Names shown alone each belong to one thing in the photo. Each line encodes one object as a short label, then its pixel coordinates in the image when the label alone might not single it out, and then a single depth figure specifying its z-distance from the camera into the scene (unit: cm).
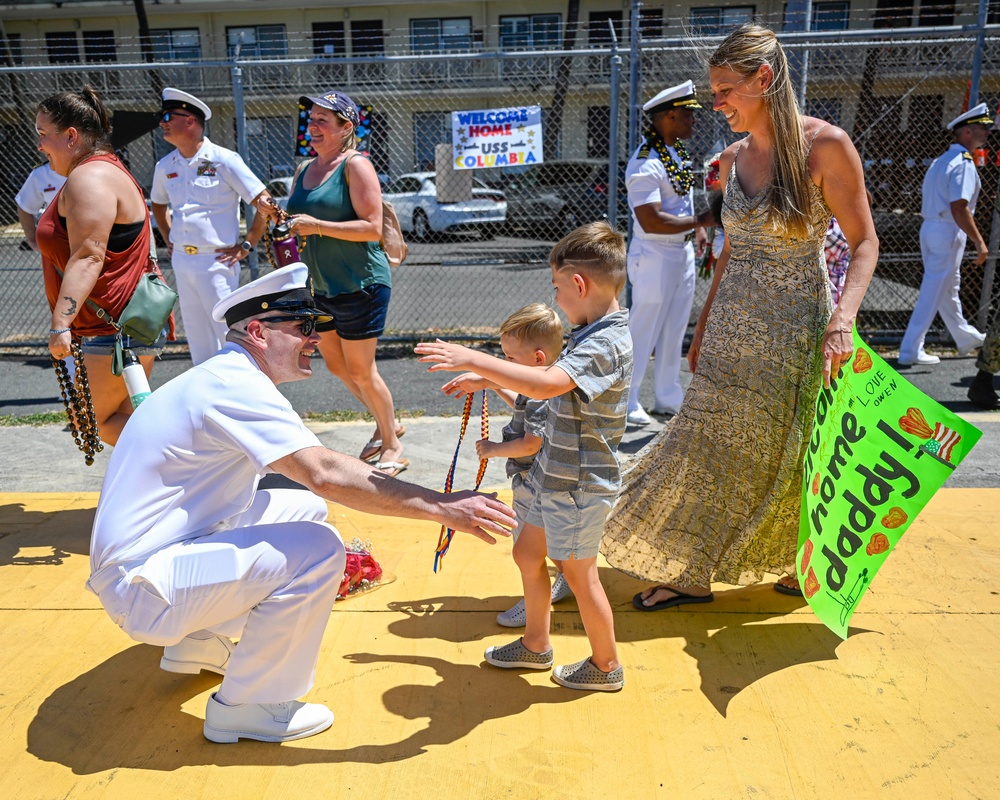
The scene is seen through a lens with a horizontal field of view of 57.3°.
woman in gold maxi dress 316
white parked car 1441
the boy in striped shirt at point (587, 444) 283
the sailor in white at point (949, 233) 764
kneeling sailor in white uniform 251
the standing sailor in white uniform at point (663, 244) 573
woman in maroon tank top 403
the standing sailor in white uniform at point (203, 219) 597
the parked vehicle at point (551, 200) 1401
